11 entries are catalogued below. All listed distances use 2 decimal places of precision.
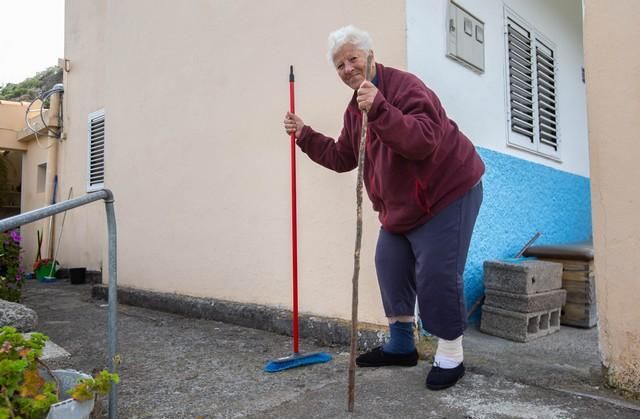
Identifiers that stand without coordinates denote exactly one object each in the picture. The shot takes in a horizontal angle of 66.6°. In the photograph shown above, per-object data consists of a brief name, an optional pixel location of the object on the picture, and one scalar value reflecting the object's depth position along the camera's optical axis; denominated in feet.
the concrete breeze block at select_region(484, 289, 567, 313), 9.59
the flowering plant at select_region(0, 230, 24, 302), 14.76
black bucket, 23.02
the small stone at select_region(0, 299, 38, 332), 6.71
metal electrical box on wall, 10.03
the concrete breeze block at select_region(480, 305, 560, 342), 9.53
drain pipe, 27.45
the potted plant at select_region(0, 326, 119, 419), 4.39
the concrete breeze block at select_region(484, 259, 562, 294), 9.64
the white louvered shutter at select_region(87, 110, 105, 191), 22.41
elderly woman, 6.70
